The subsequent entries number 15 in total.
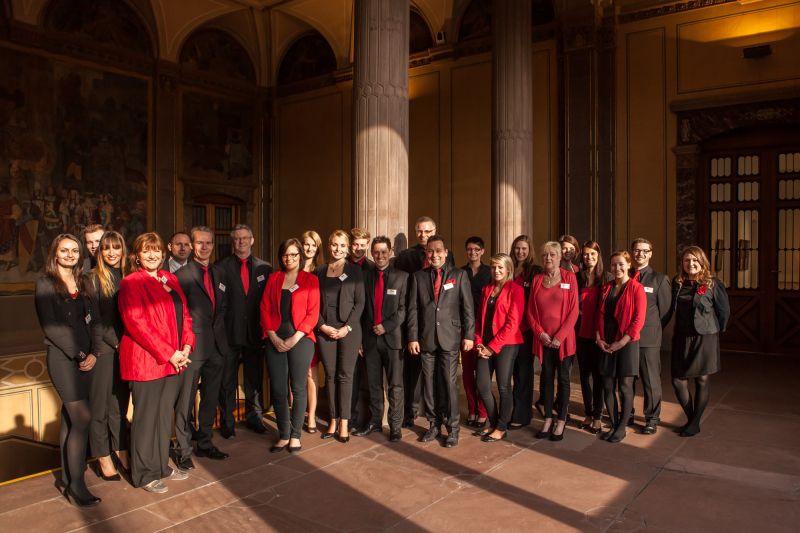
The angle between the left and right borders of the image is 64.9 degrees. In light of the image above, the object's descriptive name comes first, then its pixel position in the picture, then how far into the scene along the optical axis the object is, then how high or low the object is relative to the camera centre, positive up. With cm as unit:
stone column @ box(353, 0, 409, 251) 607 +135
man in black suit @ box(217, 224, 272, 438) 536 -58
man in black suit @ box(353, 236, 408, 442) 535 -60
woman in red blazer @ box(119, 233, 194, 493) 406 -62
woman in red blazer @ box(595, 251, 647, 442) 527 -65
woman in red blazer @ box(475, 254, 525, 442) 534 -72
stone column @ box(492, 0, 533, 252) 930 +204
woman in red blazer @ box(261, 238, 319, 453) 505 -57
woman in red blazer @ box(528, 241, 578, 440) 535 -55
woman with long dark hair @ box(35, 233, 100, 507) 383 -53
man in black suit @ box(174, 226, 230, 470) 467 -65
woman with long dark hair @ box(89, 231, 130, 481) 415 -67
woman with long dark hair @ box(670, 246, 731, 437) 538 -56
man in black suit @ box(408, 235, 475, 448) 525 -53
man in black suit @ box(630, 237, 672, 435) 546 -59
